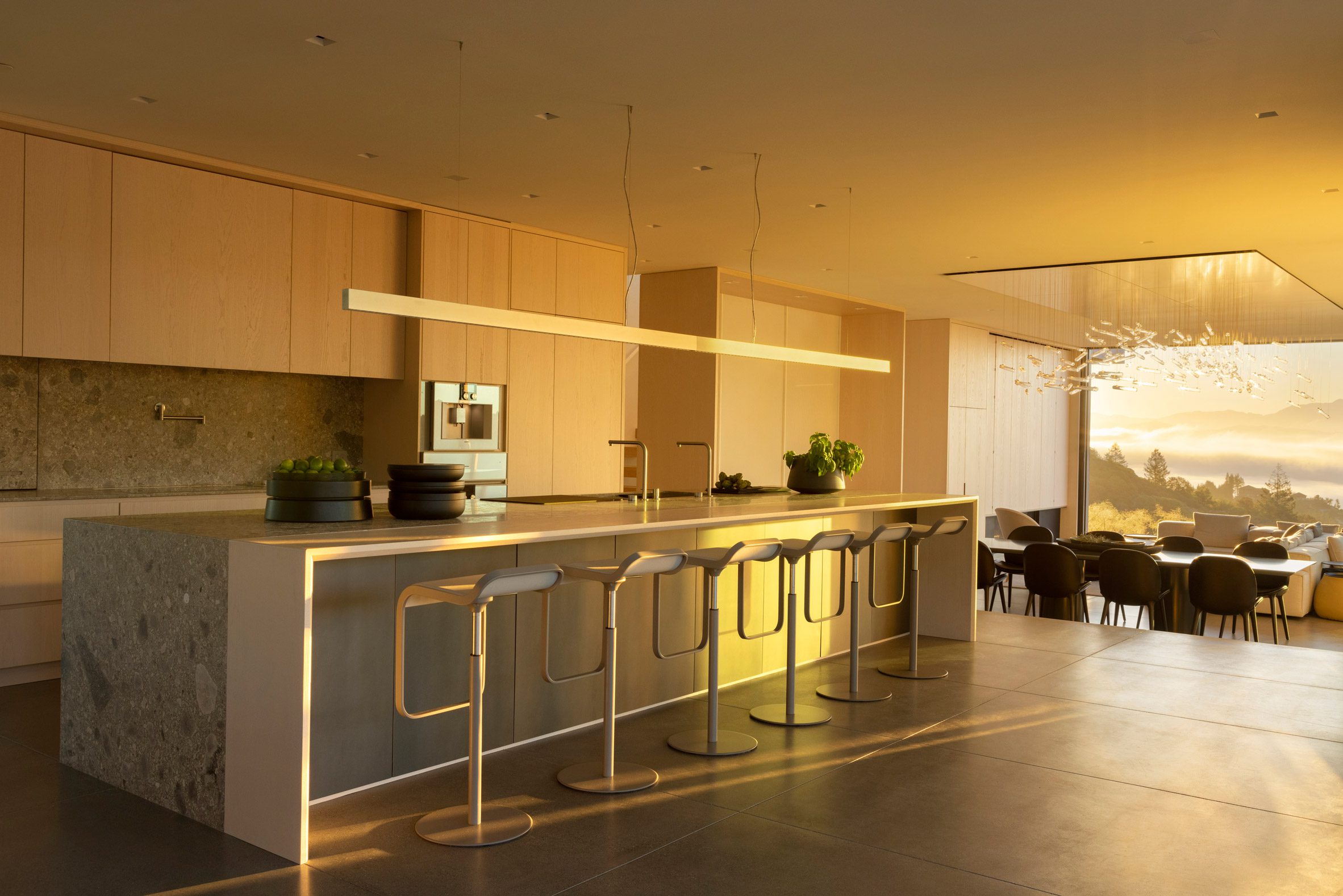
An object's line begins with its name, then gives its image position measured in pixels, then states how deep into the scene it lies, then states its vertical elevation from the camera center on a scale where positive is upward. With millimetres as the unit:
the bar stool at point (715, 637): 3861 -722
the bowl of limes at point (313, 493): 3533 -179
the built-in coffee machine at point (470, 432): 6352 +88
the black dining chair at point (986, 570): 7594 -866
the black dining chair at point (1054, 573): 7363 -851
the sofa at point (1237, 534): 10391 -787
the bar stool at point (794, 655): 4195 -831
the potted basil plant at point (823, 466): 5992 -82
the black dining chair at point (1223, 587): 6715 -847
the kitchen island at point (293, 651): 2854 -692
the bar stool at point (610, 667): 3395 -745
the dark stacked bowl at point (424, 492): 3770 -176
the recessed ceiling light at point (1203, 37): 3518 +1477
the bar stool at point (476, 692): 2953 -735
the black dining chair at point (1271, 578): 7266 -844
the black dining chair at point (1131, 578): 7027 -841
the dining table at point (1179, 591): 7285 -952
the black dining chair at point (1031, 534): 8641 -666
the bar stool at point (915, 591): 5082 -693
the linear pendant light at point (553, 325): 3564 +514
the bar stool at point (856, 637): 4680 -861
